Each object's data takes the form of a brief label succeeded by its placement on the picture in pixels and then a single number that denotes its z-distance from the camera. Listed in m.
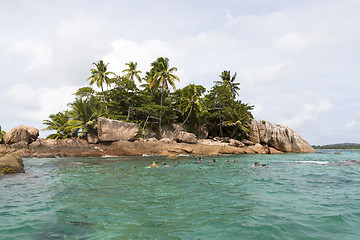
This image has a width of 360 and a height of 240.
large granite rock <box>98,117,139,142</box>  27.12
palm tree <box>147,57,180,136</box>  34.50
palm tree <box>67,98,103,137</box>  29.28
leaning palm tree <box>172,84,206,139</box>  33.78
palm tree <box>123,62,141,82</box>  41.97
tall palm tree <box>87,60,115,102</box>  36.31
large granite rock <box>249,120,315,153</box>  39.38
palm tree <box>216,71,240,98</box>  51.41
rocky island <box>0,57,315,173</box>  26.28
